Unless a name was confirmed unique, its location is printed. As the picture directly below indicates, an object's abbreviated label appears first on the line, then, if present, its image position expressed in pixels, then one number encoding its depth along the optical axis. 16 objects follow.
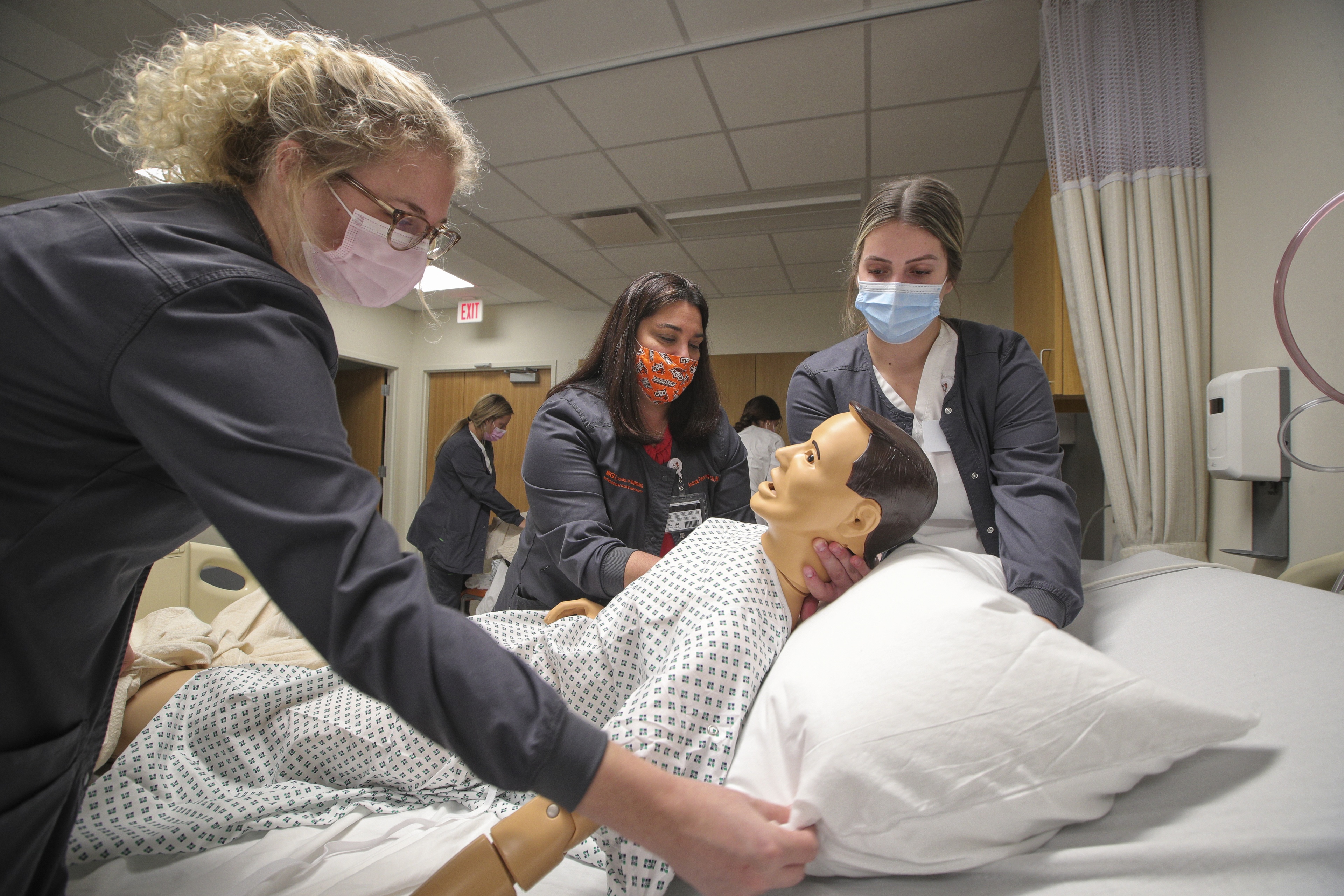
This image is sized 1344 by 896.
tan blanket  1.28
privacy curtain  1.92
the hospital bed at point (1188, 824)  0.61
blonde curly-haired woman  0.53
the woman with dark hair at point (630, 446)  1.54
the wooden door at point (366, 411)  6.71
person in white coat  4.67
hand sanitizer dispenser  1.53
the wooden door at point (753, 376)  5.86
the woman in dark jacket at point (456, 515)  4.17
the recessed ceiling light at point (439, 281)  5.46
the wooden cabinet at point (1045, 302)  2.55
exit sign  5.95
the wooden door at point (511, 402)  6.49
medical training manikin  0.91
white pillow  0.68
